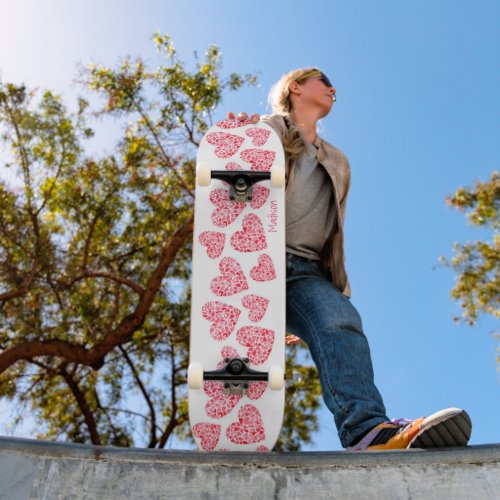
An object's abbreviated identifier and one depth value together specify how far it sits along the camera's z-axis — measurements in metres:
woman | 2.16
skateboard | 2.29
